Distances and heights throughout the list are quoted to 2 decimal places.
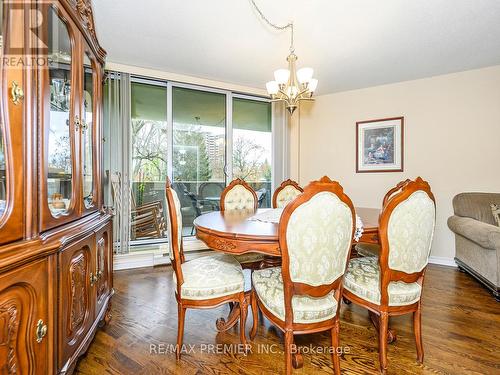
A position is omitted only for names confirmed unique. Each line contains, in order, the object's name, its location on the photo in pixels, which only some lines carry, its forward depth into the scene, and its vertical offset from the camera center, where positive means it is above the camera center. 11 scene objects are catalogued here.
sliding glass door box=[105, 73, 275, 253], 3.44 +0.51
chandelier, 2.46 +0.90
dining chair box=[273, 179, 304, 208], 3.22 -0.10
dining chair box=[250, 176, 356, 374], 1.35 -0.38
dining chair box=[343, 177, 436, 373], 1.55 -0.42
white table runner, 1.70 -0.25
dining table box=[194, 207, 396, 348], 1.57 -0.29
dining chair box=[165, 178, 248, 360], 1.69 -0.61
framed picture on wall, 4.04 +0.58
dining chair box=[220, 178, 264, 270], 3.01 -0.14
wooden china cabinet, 0.98 -0.03
